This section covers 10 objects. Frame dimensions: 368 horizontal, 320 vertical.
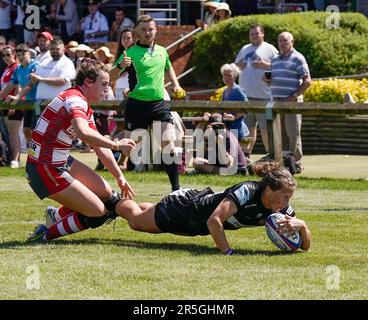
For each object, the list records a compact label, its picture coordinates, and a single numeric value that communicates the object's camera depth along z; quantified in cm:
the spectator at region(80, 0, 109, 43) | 2519
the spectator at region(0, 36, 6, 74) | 2311
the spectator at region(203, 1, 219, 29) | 2398
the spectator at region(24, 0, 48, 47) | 2581
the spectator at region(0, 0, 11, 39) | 2683
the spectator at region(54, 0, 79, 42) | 2630
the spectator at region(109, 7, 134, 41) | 2488
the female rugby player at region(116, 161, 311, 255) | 990
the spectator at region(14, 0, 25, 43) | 2611
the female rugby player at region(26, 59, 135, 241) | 1040
